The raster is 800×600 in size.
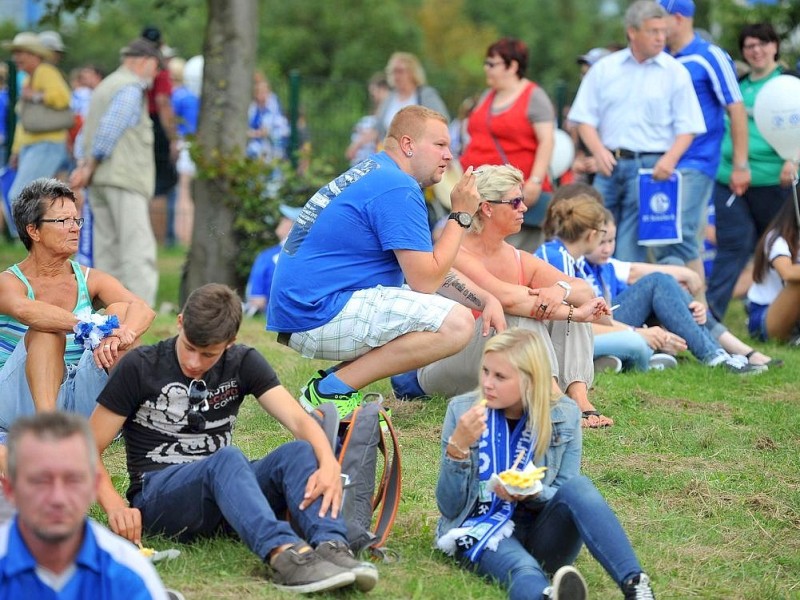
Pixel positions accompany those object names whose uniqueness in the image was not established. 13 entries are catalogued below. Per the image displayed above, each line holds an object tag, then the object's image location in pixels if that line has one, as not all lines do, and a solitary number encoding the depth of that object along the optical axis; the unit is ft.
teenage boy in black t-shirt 27.12
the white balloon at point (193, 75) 99.04
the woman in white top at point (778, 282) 57.62
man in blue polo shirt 19.07
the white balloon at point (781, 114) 59.77
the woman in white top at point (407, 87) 74.54
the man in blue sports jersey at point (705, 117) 59.26
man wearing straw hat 75.66
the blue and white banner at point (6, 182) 85.56
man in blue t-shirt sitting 38.45
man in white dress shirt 57.93
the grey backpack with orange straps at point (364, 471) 29.73
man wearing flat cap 64.39
